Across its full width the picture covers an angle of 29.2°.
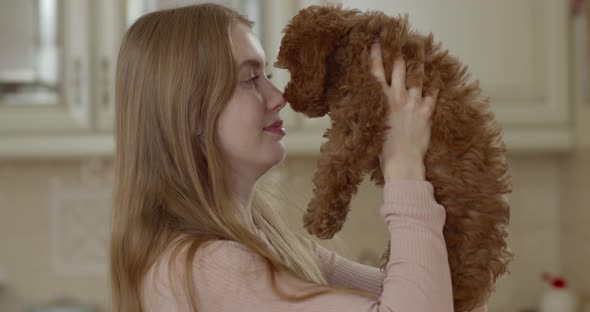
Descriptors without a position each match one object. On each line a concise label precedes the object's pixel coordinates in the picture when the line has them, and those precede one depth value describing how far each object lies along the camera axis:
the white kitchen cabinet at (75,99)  2.94
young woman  1.42
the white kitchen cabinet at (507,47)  2.99
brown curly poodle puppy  1.40
